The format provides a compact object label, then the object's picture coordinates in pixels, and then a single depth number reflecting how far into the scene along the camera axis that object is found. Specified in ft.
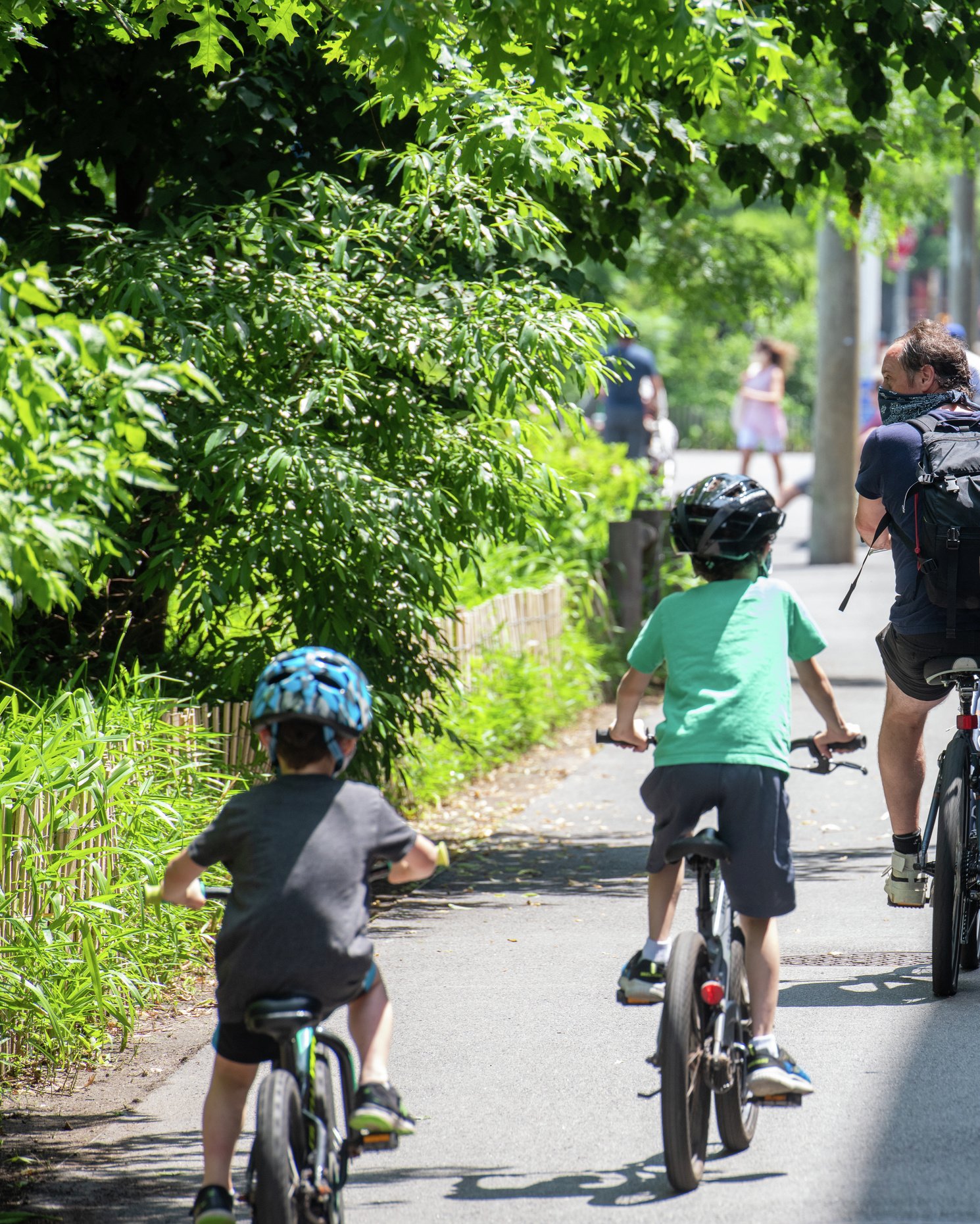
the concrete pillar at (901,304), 426.92
